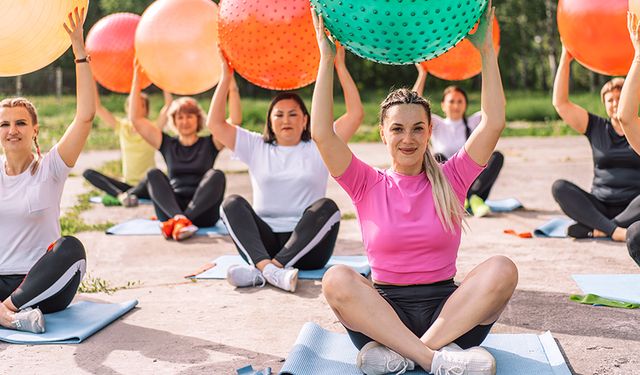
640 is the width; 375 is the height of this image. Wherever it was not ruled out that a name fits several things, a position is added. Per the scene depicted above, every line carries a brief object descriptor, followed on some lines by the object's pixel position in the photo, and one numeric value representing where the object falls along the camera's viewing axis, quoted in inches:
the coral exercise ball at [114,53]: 280.8
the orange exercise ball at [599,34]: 185.9
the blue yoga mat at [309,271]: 207.6
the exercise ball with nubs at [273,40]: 173.8
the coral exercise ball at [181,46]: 231.8
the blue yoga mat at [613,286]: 175.3
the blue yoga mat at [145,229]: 275.9
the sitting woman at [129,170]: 346.6
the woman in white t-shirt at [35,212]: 161.9
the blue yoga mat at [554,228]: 255.8
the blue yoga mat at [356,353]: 132.3
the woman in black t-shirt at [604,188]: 238.5
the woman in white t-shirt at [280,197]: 201.5
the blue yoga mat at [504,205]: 309.6
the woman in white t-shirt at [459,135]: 312.3
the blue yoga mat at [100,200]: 353.7
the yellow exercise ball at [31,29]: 156.3
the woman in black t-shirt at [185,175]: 278.1
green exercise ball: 119.4
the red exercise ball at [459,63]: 242.4
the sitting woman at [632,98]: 146.9
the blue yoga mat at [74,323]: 154.8
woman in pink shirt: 131.0
